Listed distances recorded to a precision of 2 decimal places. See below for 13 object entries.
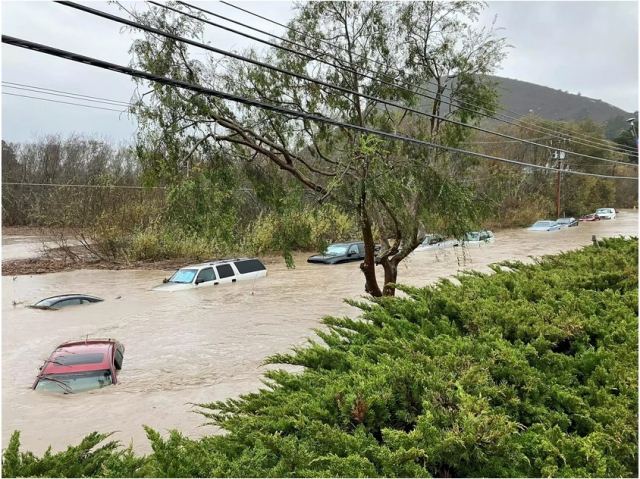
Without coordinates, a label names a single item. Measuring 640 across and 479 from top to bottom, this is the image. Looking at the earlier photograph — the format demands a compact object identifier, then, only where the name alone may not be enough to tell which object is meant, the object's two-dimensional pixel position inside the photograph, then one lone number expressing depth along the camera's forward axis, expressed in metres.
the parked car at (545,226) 39.47
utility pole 43.74
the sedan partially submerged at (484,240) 27.81
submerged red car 9.05
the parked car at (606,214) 50.54
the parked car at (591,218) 49.83
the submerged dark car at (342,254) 24.50
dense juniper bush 2.60
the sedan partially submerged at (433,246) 26.66
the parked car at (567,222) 41.04
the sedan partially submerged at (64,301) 15.72
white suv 18.70
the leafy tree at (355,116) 10.19
